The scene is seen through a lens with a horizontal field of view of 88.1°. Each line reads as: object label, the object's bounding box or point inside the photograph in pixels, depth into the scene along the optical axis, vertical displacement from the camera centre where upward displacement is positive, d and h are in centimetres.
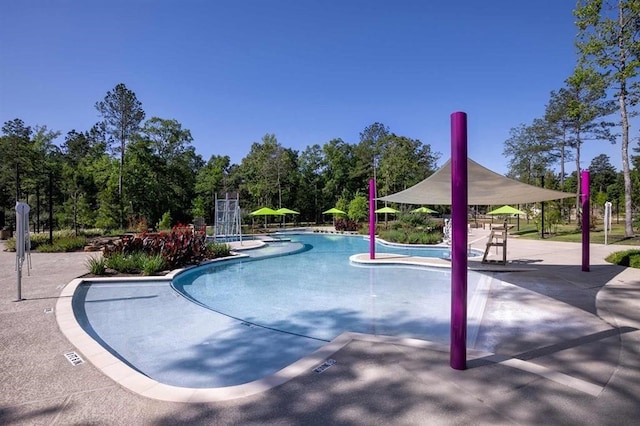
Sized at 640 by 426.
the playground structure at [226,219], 1697 -23
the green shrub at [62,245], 1264 -122
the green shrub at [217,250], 1136 -124
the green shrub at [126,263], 846 -126
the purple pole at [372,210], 960 +14
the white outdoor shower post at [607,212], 1228 +13
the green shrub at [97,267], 804 -130
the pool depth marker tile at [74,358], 329 -147
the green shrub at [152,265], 839 -129
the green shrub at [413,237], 1562 -106
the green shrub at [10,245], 1304 -126
